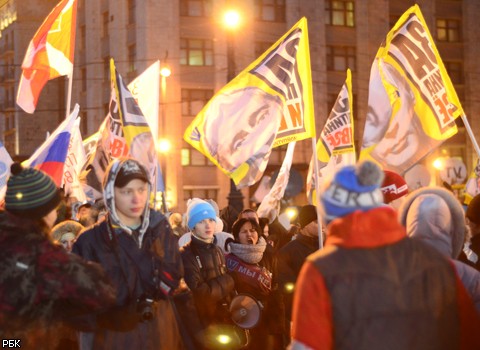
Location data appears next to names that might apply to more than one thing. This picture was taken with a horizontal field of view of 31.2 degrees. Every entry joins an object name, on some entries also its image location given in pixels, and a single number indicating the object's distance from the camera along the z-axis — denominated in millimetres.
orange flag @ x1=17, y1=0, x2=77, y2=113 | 13484
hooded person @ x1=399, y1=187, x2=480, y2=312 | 4492
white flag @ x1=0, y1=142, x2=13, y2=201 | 12391
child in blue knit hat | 7082
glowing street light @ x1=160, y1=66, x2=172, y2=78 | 38219
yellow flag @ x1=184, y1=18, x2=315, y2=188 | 9688
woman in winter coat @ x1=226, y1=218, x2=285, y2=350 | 8320
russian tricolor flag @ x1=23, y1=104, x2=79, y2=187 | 10742
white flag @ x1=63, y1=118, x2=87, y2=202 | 13891
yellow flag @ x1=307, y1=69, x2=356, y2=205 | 13016
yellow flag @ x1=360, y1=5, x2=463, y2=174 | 9070
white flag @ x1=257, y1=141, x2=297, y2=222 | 14633
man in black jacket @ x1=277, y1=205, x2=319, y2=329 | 8430
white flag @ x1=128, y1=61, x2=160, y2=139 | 12008
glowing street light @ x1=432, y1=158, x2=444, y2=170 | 28647
